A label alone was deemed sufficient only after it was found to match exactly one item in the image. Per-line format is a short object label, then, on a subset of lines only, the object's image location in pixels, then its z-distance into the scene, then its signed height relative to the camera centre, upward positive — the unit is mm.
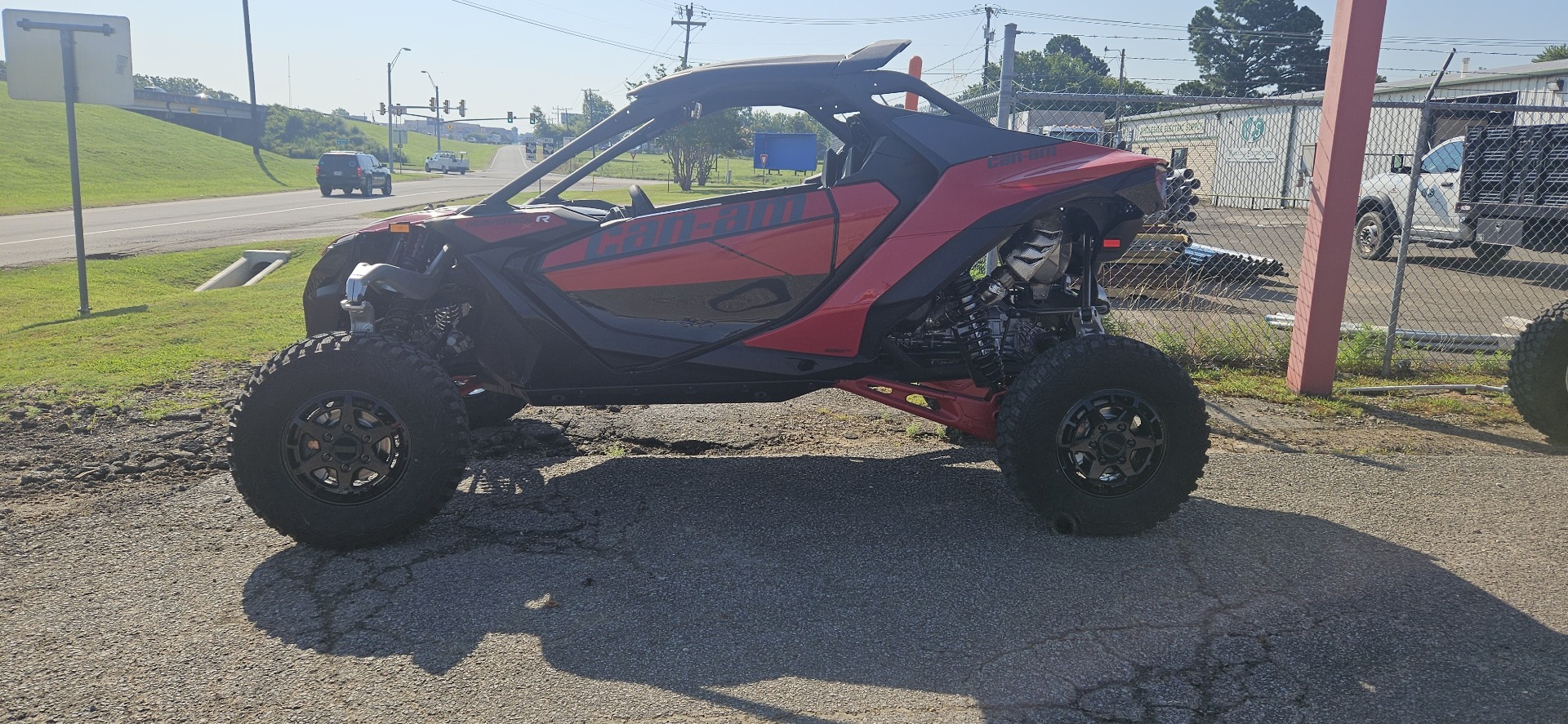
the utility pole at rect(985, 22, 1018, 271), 6953 +769
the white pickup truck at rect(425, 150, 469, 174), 71438 +1346
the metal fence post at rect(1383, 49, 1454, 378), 6980 +21
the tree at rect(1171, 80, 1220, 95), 73938 +9115
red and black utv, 4008 -512
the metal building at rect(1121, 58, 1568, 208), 19391 +2286
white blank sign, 10750 +1072
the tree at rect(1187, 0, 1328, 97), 73000 +12188
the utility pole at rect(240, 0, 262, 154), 56500 +5726
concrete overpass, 75500 +4252
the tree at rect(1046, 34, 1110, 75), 112312 +17519
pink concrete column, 6449 +206
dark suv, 37938 +197
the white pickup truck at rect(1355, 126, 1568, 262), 11591 +408
